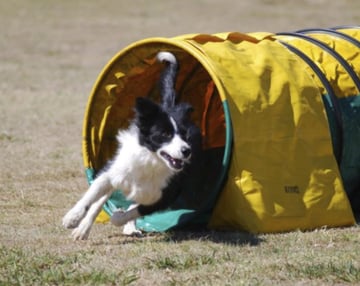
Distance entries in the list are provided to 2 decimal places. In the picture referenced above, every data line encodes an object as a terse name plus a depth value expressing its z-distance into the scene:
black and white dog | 13.41
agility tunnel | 14.07
